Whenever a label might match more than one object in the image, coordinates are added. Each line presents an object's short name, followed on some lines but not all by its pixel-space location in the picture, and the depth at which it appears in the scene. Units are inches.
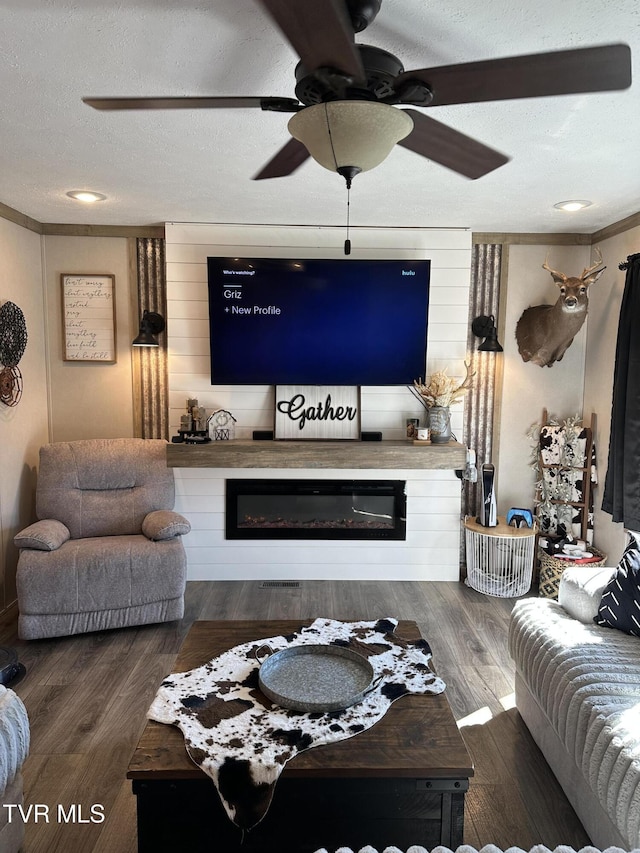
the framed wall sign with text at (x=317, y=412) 167.9
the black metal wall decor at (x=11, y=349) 145.1
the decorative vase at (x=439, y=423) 162.6
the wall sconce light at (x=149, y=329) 162.4
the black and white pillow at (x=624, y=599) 95.7
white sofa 69.1
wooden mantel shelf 157.6
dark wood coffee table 65.9
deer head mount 144.8
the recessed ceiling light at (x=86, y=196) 130.8
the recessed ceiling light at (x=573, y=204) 131.3
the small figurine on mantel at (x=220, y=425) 165.9
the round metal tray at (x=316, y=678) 75.9
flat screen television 159.8
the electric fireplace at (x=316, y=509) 171.3
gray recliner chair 131.3
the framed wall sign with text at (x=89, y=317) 169.2
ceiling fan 48.3
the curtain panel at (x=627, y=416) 136.7
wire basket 163.5
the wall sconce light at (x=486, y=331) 162.1
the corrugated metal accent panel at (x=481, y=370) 170.2
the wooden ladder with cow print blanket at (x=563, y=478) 163.5
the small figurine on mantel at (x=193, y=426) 159.5
